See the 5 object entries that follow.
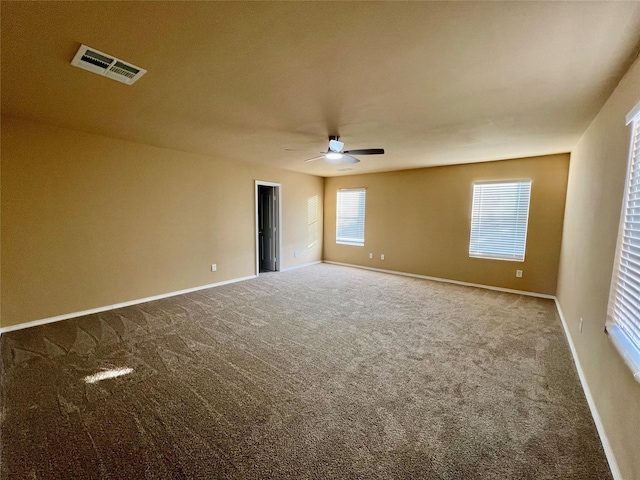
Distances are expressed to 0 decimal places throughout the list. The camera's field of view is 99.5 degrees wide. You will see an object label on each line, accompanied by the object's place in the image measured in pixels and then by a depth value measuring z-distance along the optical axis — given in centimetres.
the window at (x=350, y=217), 718
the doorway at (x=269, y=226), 653
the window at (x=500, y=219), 490
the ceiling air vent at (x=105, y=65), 180
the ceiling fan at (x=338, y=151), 343
